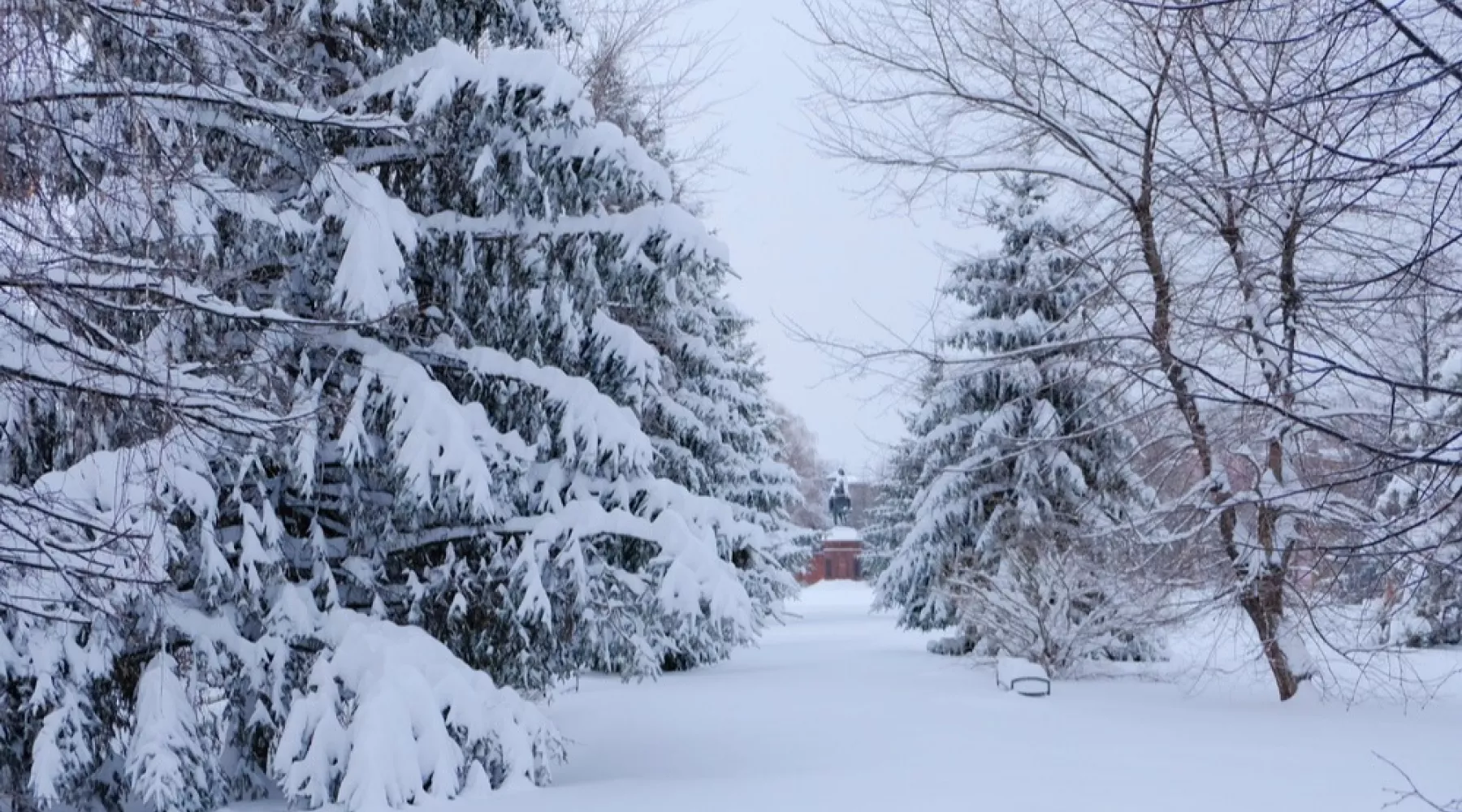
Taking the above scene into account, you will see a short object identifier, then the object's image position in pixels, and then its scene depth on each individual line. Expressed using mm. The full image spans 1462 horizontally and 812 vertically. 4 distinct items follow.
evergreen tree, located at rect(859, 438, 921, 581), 25281
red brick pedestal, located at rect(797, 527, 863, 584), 76312
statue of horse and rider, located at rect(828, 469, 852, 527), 77062
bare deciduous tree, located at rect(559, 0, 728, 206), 16781
